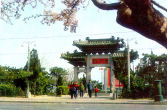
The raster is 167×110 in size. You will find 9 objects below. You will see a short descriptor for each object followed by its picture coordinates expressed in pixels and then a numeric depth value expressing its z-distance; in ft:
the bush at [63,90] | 106.83
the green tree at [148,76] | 80.38
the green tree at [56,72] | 196.81
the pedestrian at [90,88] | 80.90
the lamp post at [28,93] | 94.63
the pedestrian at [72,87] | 79.00
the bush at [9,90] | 105.91
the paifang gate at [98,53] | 109.50
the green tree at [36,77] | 97.35
